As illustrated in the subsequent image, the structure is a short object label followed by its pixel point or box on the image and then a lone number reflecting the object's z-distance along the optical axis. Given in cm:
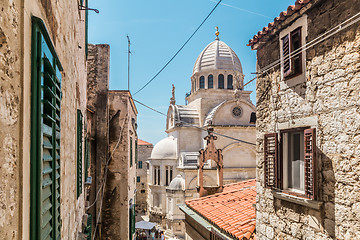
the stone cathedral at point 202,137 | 2582
